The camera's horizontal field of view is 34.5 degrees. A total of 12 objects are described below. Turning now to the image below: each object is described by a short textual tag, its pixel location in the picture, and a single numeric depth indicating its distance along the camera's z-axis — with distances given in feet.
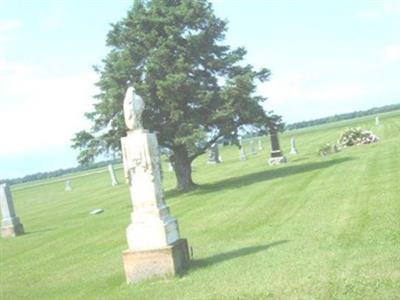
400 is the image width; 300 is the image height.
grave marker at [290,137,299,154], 135.44
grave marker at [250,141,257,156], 173.27
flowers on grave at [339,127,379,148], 120.98
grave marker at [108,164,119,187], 142.82
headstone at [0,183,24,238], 74.59
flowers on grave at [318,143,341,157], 115.44
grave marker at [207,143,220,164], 153.38
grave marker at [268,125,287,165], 113.29
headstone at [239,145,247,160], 148.07
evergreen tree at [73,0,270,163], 86.02
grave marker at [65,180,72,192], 167.55
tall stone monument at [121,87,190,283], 34.68
